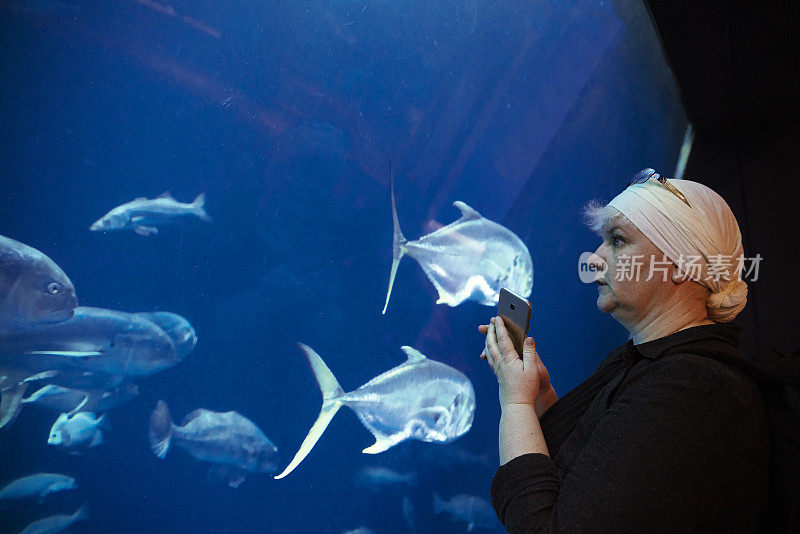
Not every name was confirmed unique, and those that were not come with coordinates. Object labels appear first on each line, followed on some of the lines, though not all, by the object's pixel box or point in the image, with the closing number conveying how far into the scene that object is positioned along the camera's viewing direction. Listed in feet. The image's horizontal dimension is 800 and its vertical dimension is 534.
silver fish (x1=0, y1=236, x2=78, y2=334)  3.60
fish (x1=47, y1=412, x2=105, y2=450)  3.83
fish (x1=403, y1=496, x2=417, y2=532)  6.68
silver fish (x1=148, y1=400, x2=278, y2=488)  4.37
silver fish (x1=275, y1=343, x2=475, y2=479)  5.53
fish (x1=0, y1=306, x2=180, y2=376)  3.73
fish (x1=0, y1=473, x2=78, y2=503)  3.66
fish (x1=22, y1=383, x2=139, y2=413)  3.80
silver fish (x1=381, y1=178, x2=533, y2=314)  6.59
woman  3.07
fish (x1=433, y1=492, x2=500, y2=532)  7.20
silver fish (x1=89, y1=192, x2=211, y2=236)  4.07
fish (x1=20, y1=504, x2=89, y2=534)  3.84
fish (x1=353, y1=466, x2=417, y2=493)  6.03
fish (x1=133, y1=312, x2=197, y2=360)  4.35
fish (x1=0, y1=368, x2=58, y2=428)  3.58
